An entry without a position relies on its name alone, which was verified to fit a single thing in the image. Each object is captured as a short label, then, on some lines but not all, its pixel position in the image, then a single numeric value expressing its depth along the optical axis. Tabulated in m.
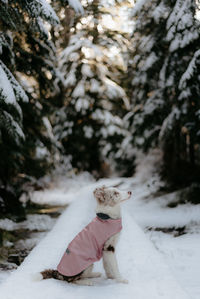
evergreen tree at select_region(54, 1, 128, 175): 21.33
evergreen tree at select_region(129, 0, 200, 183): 9.49
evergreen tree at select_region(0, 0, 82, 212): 6.41
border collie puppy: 3.95
